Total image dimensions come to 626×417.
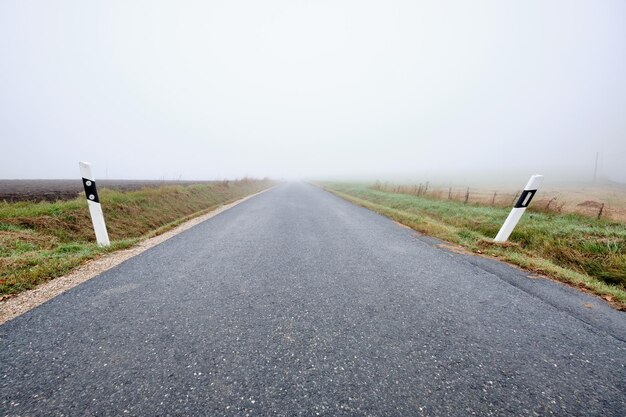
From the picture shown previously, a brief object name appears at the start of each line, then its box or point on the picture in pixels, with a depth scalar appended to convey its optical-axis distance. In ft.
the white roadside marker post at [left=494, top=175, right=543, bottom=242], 17.61
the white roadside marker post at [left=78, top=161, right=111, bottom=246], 16.31
